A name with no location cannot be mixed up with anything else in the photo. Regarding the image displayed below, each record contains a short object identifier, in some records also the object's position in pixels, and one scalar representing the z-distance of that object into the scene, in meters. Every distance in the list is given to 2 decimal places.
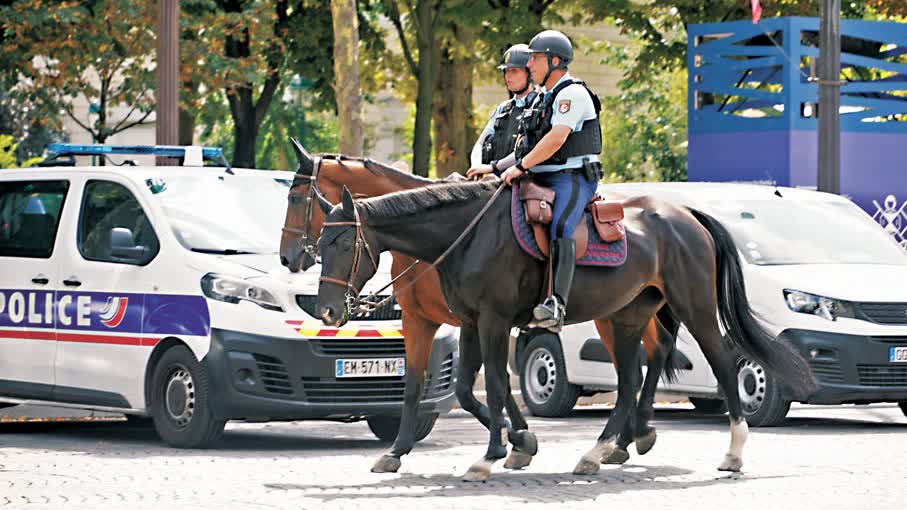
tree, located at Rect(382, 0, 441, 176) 29.42
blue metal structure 24.75
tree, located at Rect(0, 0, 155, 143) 27.38
